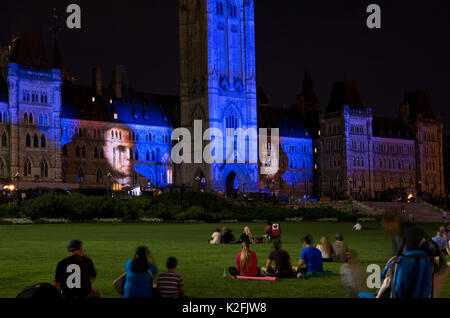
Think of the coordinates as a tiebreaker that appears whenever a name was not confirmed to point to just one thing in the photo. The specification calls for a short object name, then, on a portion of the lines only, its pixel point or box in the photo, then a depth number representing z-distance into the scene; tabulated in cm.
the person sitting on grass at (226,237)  3061
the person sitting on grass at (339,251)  2123
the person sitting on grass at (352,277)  1337
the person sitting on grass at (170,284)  1306
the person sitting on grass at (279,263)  1791
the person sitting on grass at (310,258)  1834
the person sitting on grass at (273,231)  2950
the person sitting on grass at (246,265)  1811
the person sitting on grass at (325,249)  2145
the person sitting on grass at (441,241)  2256
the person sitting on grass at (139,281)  1249
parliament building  9012
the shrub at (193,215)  5722
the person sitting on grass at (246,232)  2632
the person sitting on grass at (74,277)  1216
